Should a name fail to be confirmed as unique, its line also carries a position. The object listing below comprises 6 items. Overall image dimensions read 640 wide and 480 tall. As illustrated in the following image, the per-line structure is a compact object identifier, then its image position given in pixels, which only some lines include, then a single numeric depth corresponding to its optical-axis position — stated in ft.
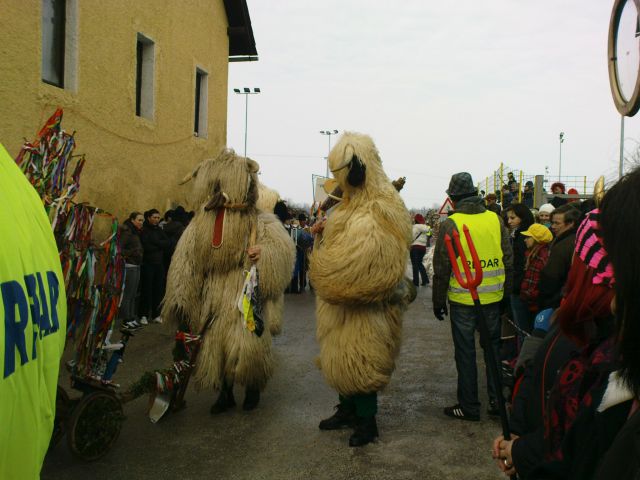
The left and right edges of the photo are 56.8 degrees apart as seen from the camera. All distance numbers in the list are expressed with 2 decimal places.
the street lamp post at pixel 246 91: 101.04
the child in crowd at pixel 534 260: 18.80
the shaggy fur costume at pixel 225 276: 15.14
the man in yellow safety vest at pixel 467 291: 15.39
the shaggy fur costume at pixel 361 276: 13.26
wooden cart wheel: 11.57
